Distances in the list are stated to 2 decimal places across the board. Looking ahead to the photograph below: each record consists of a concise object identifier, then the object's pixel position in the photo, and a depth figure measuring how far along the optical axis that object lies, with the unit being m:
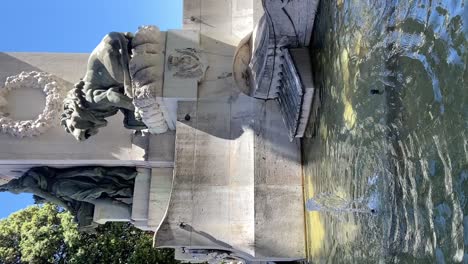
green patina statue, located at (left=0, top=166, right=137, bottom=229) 9.00
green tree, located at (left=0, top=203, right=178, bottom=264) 19.39
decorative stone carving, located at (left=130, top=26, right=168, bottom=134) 7.74
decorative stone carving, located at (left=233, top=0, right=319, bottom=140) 6.66
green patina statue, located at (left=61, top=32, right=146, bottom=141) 8.04
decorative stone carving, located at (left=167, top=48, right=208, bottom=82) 7.93
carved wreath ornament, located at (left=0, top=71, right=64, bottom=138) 8.73
